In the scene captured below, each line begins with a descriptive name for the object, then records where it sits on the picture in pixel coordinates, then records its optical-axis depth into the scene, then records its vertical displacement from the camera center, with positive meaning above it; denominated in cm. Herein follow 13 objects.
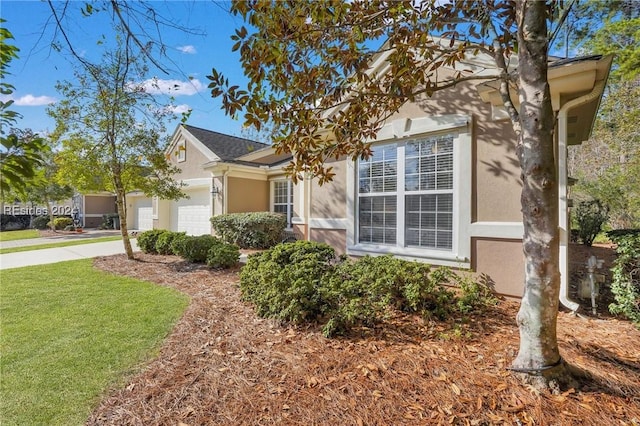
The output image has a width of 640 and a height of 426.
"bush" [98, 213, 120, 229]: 2401 -48
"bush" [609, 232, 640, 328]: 407 -89
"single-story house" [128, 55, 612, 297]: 488 +65
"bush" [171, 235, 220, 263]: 886 -97
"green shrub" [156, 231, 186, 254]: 1037 -95
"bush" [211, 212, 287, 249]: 1137 -52
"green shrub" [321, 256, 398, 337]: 394 -118
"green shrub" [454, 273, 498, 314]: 468 -132
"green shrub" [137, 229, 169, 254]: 1105 -97
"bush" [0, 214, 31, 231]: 2527 -60
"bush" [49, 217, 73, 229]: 2231 -60
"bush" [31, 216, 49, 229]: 2480 -59
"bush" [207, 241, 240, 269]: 792 -110
